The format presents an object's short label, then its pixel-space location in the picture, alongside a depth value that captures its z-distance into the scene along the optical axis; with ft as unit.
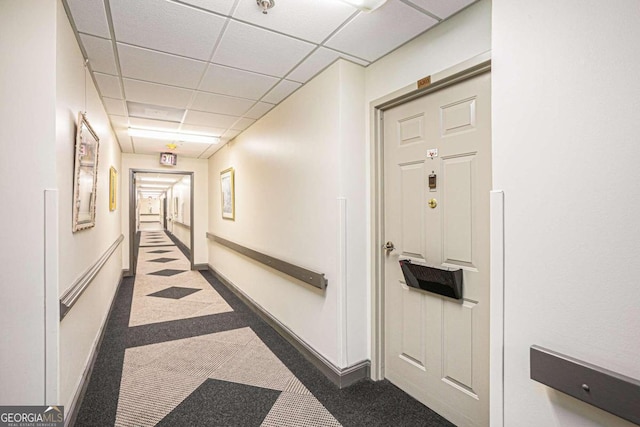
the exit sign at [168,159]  20.59
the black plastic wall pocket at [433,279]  6.39
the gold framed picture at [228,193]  16.72
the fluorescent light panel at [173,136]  15.26
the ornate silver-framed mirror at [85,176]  6.84
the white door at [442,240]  6.06
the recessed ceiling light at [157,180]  36.04
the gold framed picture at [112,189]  13.35
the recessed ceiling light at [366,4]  5.58
